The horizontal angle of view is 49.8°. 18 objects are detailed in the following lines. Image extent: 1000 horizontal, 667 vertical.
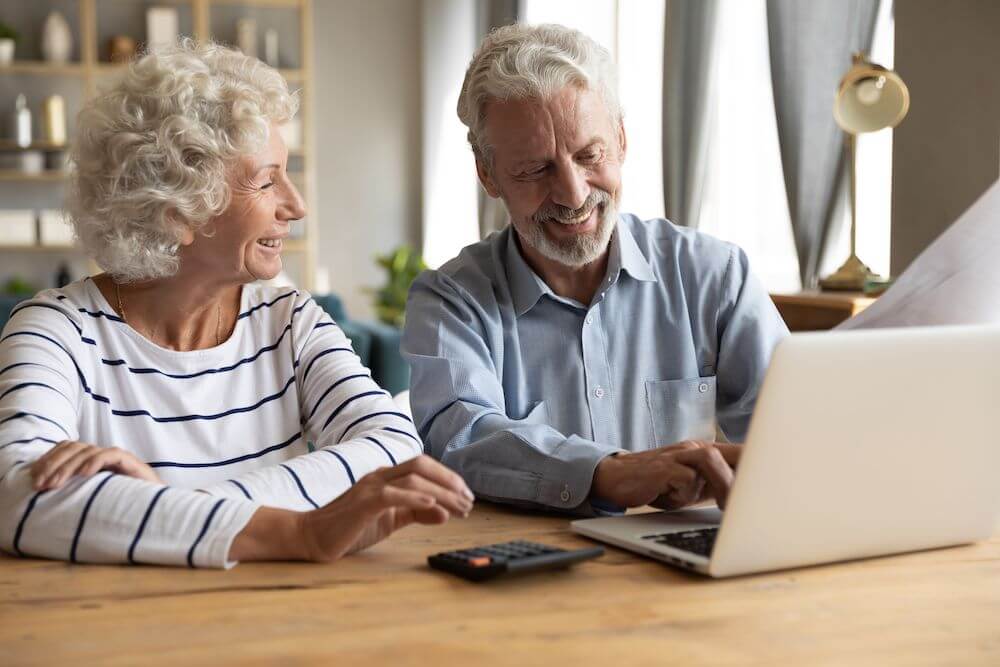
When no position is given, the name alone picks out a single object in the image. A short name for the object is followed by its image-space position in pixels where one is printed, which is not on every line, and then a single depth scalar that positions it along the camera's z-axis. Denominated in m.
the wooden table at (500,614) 0.87
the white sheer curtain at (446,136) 7.35
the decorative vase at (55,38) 6.81
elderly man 1.70
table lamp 2.86
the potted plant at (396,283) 7.14
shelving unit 6.82
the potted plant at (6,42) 6.71
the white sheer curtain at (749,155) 4.18
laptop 0.96
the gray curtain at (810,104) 3.56
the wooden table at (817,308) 2.74
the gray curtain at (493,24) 6.34
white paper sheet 1.22
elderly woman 1.46
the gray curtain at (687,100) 4.34
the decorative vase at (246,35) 7.01
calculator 1.04
